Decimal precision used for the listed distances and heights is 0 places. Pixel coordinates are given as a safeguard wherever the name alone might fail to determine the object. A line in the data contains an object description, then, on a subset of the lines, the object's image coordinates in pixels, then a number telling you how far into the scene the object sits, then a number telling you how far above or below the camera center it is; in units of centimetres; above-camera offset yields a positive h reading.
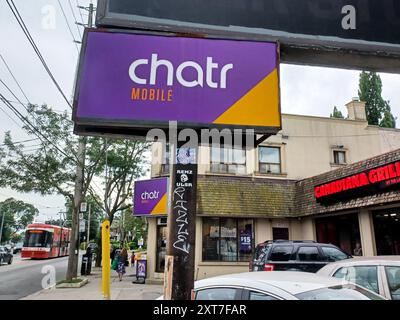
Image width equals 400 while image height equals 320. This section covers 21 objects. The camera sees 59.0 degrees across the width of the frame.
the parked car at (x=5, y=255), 3103 -93
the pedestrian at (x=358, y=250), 1550 -6
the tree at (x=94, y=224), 7659 +464
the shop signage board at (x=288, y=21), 319 +205
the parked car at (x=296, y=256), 1126 -24
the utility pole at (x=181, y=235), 305 +10
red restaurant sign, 1229 +245
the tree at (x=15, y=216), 8028 +808
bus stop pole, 254 -11
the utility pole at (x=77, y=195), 1691 +240
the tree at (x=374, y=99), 3819 +1583
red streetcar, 3450 +38
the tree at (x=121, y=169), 2500 +544
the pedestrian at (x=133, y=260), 3268 -125
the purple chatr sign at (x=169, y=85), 301 +137
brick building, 1620 +237
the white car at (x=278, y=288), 329 -39
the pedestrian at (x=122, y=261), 1838 -78
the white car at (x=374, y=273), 494 -35
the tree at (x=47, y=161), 1814 +429
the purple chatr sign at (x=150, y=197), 1788 +250
